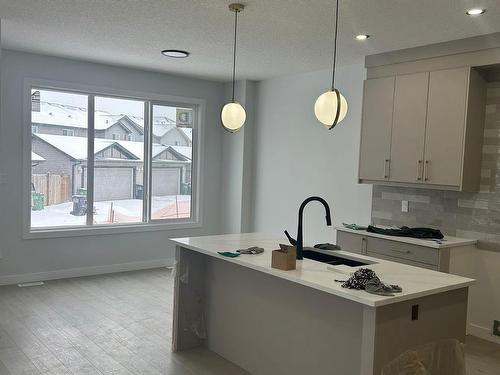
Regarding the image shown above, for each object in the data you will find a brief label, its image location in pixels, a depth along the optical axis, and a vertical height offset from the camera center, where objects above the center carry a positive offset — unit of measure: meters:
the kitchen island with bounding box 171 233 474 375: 2.38 -0.91
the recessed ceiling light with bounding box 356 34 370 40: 3.98 +1.09
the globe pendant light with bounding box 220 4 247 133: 3.64 +0.33
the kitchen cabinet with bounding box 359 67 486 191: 4.00 +0.33
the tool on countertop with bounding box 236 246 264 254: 3.14 -0.62
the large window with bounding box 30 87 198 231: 5.56 -0.09
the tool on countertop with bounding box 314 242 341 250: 3.39 -0.61
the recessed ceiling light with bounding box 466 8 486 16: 3.26 +1.10
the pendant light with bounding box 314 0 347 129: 2.92 +0.34
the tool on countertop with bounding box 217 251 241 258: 3.01 -0.62
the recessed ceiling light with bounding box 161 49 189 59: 4.86 +1.08
